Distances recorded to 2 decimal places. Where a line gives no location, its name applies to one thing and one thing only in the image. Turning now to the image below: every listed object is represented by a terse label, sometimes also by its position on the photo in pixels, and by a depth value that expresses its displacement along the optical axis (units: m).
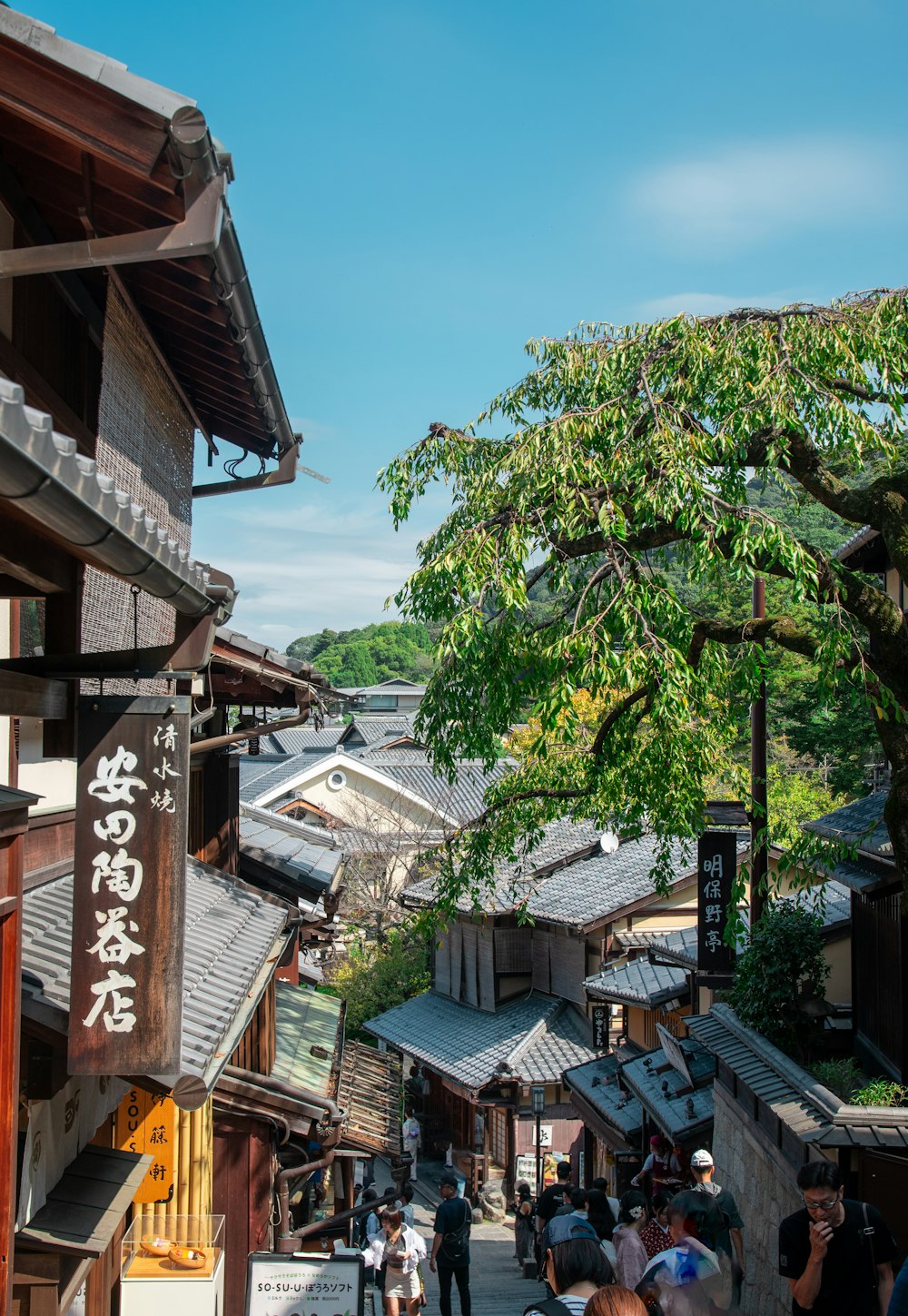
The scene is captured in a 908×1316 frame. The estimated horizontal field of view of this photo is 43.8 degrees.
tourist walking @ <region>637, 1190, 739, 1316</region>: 7.01
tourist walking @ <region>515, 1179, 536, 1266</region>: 19.39
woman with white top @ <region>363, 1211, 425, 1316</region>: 12.05
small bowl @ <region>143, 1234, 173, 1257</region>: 7.94
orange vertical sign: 8.02
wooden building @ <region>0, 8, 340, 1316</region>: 4.20
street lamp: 21.89
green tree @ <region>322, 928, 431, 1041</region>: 32.22
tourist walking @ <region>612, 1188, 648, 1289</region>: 9.74
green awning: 13.35
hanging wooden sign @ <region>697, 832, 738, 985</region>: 15.53
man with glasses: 6.24
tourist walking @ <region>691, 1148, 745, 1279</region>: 9.05
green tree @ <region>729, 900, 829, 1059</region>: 12.09
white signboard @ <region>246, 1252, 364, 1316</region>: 8.66
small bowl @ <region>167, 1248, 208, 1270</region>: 7.87
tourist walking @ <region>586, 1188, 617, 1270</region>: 11.44
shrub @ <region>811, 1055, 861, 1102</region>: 10.56
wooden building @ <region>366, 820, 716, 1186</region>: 24.48
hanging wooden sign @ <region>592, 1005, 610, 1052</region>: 22.69
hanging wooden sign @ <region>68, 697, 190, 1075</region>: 4.76
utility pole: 12.52
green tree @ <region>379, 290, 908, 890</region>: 9.71
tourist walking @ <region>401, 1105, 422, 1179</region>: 27.27
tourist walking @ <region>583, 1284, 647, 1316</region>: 4.45
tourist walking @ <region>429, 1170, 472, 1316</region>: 13.34
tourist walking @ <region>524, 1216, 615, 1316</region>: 5.12
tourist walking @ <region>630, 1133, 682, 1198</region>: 14.35
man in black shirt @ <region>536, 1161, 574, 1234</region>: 13.79
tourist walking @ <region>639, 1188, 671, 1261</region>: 10.12
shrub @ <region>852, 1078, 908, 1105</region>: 9.34
